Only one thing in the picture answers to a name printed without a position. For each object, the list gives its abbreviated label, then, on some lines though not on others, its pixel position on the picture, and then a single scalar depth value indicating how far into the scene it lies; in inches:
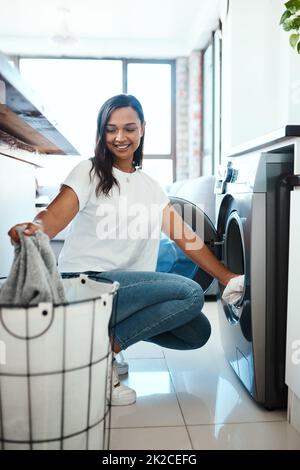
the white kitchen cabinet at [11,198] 66.7
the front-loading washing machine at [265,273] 52.9
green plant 50.3
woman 55.2
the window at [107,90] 252.1
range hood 43.2
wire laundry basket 31.5
